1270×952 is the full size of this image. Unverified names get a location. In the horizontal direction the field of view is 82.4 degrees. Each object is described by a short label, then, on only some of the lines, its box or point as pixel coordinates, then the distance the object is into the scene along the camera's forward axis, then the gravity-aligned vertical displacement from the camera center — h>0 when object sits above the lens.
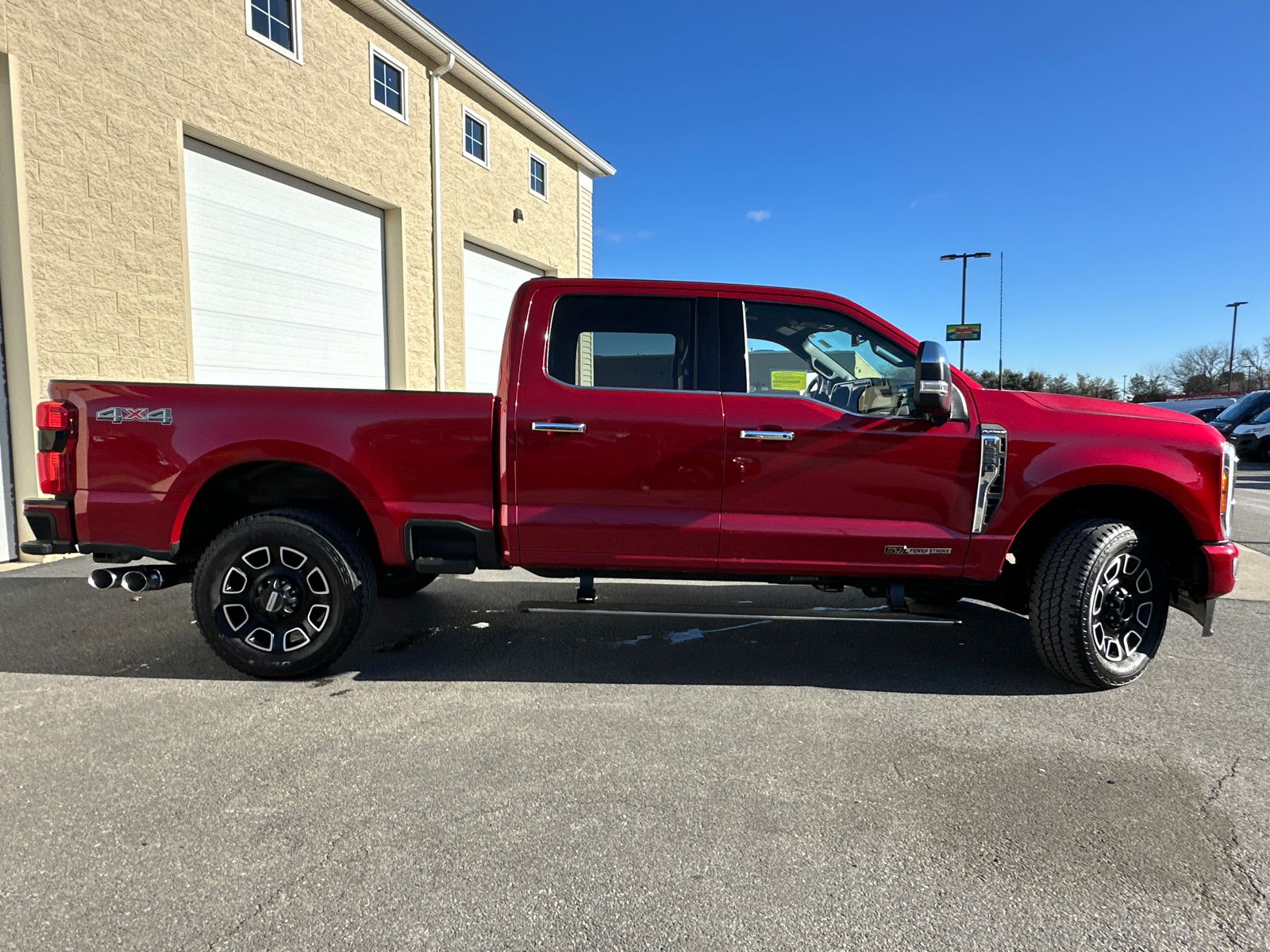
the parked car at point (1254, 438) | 19.39 -0.20
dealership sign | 26.70 +3.66
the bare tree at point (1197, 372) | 66.19 +5.81
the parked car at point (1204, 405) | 24.64 +0.90
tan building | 6.52 +2.81
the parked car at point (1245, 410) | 20.62 +0.58
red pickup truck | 3.55 -0.28
